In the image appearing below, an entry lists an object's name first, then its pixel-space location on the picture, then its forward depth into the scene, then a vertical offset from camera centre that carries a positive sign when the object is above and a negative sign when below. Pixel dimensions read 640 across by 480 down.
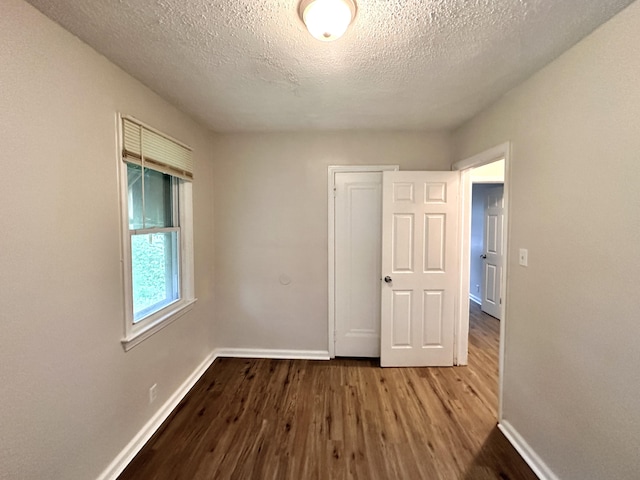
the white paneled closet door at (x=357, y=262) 2.93 -0.33
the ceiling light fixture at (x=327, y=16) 1.10 +0.85
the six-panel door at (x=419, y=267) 2.73 -0.36
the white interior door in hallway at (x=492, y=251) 4.30 -0.33
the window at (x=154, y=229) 1.74 +0.01
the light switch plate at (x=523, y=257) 1.78 -0.17
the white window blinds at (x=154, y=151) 1.71 +0.55
